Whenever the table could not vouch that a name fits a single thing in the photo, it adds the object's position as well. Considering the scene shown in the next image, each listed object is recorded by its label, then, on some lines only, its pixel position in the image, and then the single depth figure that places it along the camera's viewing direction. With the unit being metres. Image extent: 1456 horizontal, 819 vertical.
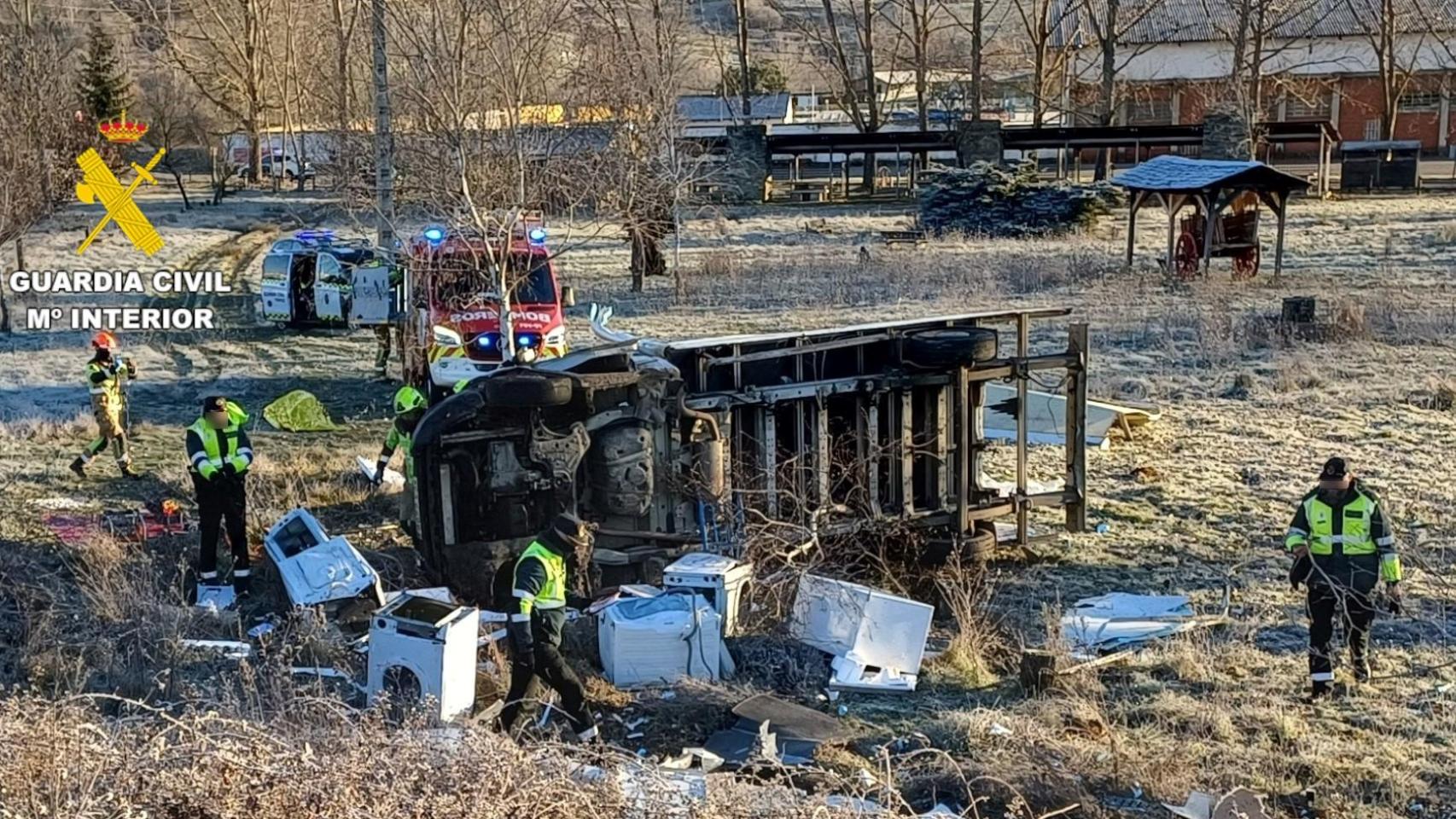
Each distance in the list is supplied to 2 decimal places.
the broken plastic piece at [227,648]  9.00
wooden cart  26.48
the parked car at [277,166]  55.88
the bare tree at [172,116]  55.66
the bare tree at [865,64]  54.44
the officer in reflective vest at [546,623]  7.94
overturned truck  9.90
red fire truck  17.27
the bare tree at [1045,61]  53.56
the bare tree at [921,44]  54.09
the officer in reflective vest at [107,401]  13.59
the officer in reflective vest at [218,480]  10.53
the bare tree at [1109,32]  50.66
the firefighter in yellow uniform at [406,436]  10.79
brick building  60.25
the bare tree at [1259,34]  47.88
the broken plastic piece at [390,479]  13.23
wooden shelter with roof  25.78
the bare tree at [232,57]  54.88
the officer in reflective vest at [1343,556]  8.73
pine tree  54.75
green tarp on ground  16.14
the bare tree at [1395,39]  53.72
